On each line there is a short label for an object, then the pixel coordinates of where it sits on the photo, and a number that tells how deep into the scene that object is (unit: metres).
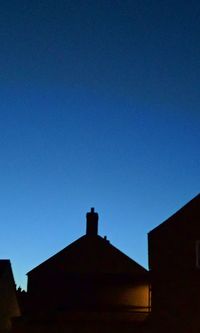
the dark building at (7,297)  32.78
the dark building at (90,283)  33.56
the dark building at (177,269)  23.50
